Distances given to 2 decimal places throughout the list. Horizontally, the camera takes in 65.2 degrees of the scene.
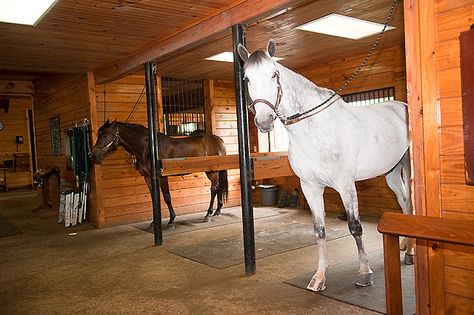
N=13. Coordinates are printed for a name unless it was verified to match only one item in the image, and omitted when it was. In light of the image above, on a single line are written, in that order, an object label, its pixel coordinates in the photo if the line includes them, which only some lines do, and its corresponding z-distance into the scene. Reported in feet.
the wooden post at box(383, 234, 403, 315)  4.94
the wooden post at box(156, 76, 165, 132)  20.45
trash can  22.44
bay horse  17.27
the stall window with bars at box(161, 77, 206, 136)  22.52
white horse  8.19
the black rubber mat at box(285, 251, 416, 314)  8.00
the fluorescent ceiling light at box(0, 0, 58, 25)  9.68
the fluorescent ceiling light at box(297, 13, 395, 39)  12.65
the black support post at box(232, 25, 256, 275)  10.53
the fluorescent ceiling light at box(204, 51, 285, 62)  16.63
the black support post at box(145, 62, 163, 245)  14.69
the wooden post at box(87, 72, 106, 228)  18.38
